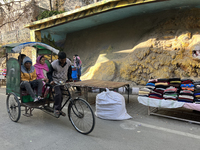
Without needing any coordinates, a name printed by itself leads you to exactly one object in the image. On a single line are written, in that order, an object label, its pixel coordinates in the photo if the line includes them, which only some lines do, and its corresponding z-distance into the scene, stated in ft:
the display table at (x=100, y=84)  15.72
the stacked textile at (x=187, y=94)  11.86
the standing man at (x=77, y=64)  26.35
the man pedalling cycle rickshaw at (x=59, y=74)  11.63
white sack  13.12
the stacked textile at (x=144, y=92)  13.76
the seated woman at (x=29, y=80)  12.28
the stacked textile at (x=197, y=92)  11.60
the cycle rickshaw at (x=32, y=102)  10.43
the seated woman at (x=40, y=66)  14.88
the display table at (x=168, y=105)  11.60
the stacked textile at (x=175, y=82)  13.36
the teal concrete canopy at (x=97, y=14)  25.17
